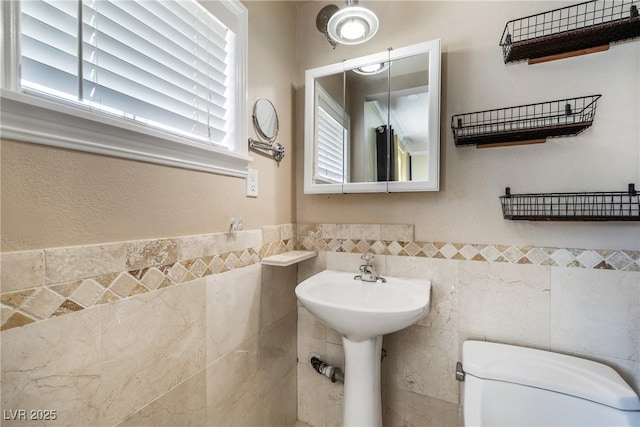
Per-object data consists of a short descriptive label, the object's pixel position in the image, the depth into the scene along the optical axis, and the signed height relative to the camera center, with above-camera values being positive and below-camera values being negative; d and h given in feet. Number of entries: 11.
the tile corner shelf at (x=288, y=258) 4.08 -0.76
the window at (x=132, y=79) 1.97 +1.26
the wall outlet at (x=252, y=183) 3.98 +0.42
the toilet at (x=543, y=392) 2.82 -2.01
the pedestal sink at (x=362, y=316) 3.11 -1.33
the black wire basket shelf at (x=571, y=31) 3.05 +2.06
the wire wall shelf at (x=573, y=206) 3.18 +0.05
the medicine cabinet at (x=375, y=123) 4.00 +1.42
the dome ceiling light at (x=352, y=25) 3.73 +2.65
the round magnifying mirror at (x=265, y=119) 4.11 +1.45
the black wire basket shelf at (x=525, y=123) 3.33 +1.18
